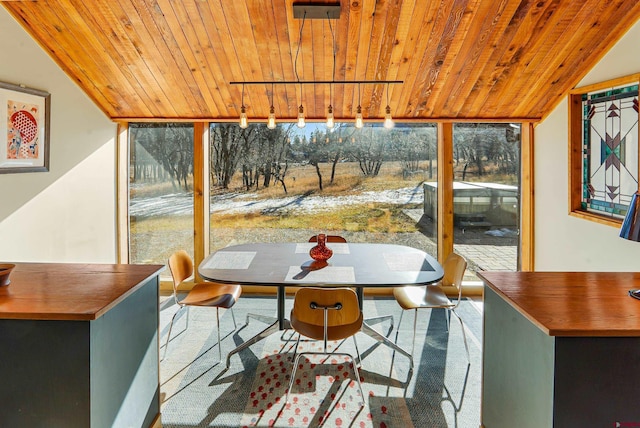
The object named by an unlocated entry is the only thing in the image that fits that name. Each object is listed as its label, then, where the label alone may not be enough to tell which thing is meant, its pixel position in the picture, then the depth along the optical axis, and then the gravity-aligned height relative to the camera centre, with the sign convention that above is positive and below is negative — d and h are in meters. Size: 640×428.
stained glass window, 2.97 +0.47
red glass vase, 3.04 -0.29
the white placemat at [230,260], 2.92 -0.34
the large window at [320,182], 4.56 +0.33
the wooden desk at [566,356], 1.50 -0.54
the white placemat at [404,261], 2.86 -0.35
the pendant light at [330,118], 3.17 +0.71
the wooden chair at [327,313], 2.39 -0.58
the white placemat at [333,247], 3.40 -0.29
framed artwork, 2.93 +0.62
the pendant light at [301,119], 3.18 +0.71
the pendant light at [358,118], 3.19 +0.72
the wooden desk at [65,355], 1.60 -0.56
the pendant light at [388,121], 3.14 +0.68
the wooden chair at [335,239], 3.99 -0.25
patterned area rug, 2.31 -1.10
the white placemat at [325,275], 2.60 -0.40
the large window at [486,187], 4.47 +0.26
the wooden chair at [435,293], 2.99 -0.62
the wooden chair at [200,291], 3.07 -0.61
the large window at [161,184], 4.57 +0.32
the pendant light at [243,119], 3.26 +0.73
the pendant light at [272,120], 3.27 +0.72
